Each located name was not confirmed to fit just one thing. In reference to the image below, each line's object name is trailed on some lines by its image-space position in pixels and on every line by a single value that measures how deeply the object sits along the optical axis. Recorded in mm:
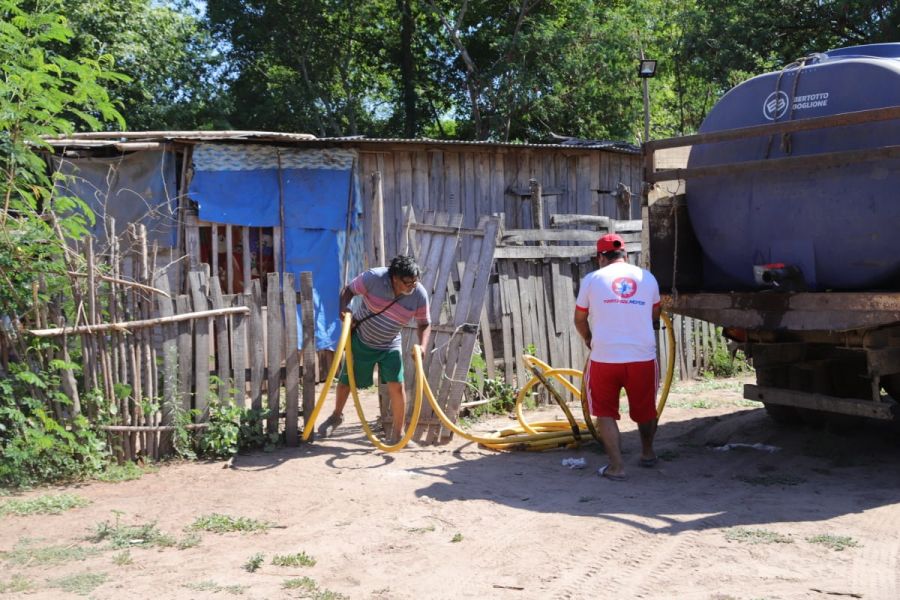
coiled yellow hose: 6855
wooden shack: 9250
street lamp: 13586
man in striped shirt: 7121
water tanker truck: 5781
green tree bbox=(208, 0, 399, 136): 20484
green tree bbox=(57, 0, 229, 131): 16125
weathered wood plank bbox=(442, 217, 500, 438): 7527
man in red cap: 6184
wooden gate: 7527
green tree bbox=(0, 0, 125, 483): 5984
